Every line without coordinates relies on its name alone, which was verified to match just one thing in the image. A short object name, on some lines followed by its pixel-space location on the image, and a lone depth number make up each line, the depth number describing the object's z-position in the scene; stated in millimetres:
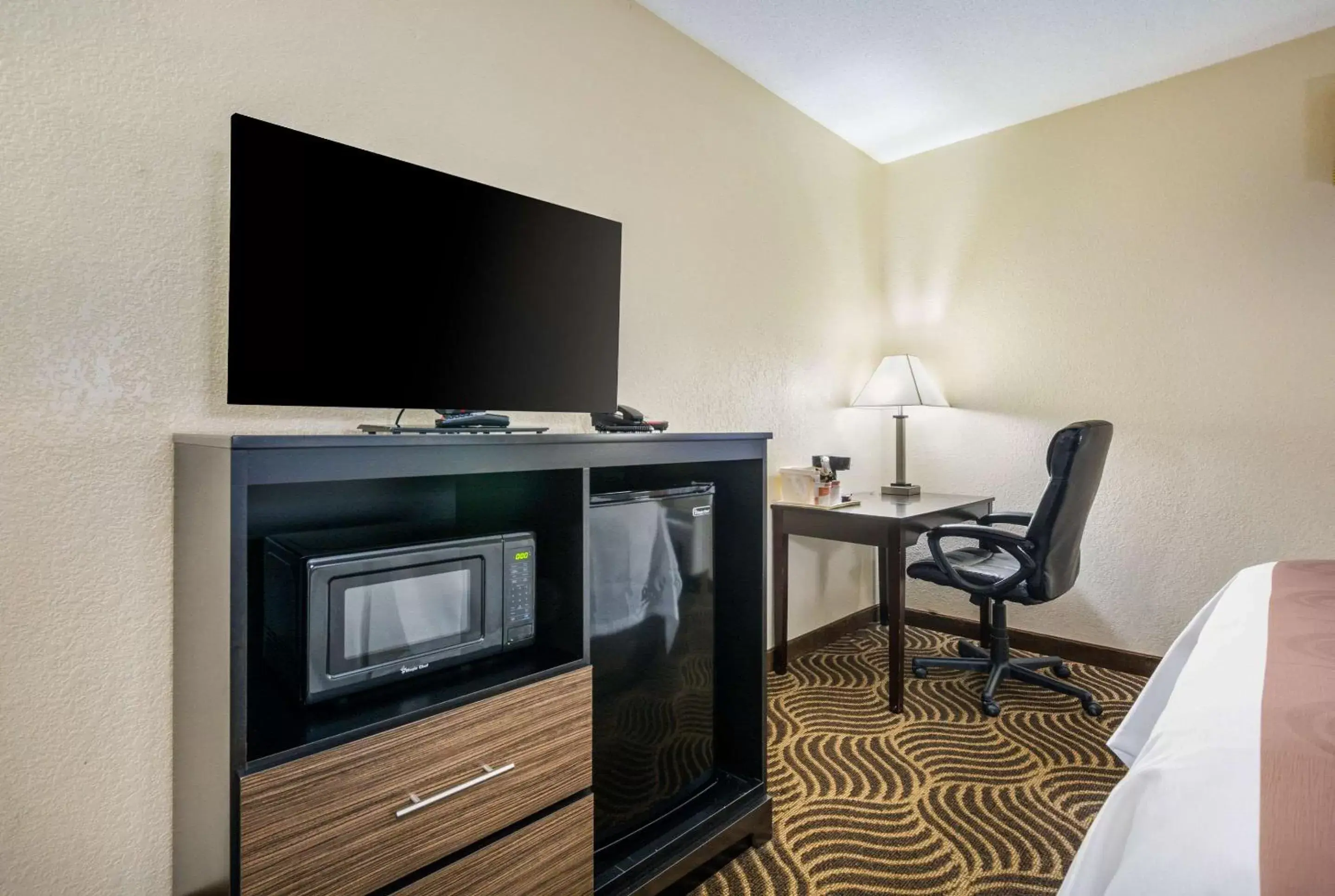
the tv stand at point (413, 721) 950
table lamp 3043
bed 604
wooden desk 2418
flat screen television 1222
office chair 2299
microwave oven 1075
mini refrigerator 1473
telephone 1674
